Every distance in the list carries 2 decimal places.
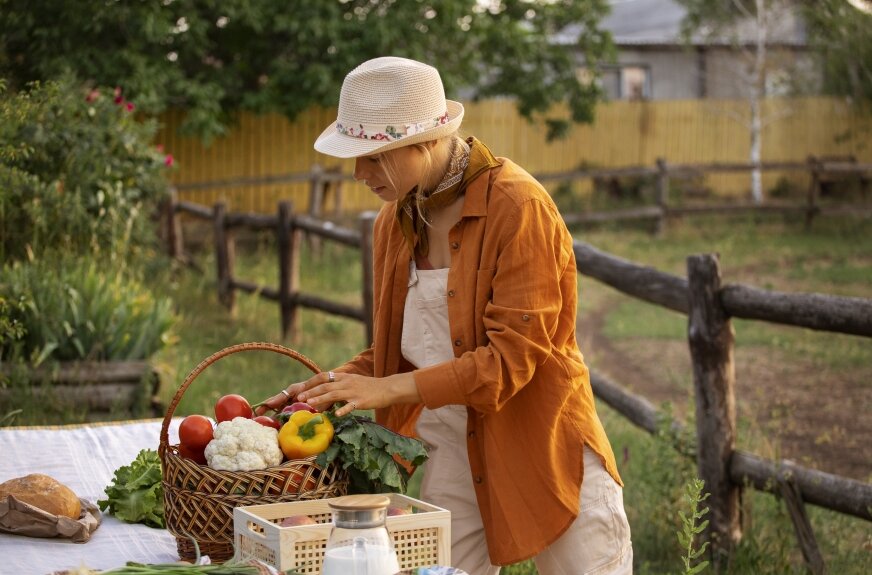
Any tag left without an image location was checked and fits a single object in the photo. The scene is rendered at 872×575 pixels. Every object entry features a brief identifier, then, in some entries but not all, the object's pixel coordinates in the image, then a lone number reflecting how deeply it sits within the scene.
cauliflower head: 2.62
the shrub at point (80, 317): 6.60
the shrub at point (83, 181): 7.71
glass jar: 2.12
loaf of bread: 3.13
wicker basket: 2.59
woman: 2.88
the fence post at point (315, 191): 17.58
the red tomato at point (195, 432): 2.74
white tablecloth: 2.95
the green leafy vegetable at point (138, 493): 3.30
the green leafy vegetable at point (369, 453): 2.69
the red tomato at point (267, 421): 2.80
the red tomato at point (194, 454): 2.78
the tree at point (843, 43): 21.89
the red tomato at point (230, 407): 2.88
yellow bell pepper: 2.69
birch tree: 25.09
